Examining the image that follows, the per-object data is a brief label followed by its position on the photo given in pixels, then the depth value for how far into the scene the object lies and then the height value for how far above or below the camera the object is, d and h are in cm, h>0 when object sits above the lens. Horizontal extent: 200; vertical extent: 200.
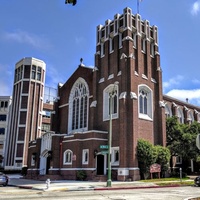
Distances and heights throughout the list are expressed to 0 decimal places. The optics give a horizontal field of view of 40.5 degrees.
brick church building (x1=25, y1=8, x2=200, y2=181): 2900 +577
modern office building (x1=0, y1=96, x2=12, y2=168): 7175 +1008
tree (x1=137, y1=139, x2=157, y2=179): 2823 -8
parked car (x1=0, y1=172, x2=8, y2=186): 2305 -210
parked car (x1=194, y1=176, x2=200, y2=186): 2209 -185
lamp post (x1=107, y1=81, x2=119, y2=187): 2103 -151
